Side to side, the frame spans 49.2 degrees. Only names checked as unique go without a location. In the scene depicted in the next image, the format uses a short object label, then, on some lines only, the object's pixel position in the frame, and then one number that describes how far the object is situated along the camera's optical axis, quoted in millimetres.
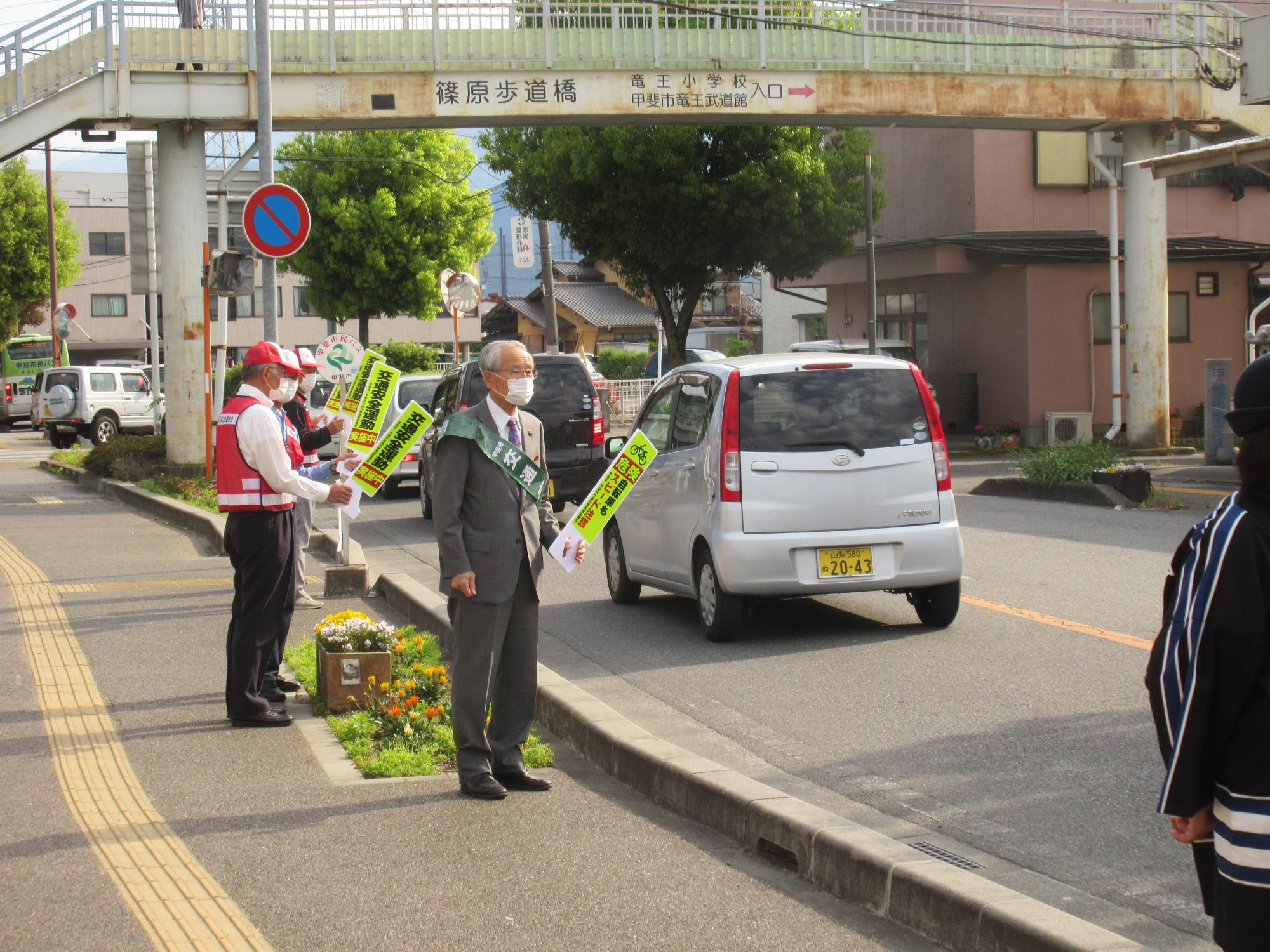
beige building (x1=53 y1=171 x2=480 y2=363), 64125
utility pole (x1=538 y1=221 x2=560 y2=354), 28047
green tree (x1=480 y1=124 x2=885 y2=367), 26469
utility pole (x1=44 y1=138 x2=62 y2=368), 44219
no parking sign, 12008
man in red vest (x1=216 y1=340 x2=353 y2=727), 6703
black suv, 15836
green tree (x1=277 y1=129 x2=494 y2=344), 41125
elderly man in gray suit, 5531
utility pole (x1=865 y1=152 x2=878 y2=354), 26828
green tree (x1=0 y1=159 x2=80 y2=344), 50062
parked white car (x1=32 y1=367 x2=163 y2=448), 34188
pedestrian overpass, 18469
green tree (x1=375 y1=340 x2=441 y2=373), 47469
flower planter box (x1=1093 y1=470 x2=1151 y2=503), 15555
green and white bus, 49812
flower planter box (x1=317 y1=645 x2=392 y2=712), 7012
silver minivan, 8359
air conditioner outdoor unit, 24641
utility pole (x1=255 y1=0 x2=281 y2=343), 13367
